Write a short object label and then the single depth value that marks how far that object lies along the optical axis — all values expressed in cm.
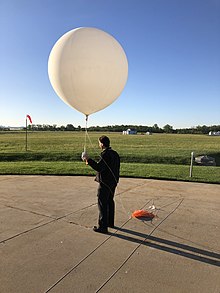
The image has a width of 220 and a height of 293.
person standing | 373
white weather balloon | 424
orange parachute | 457
